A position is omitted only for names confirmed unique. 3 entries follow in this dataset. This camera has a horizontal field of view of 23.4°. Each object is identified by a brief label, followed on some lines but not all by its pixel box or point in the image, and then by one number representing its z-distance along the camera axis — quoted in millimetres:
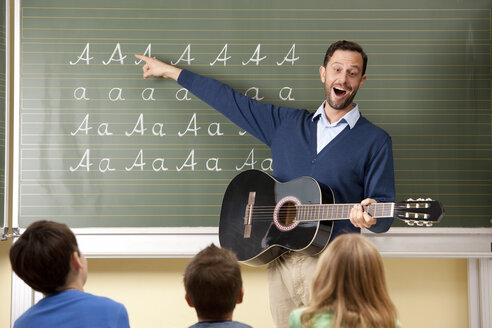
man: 4776
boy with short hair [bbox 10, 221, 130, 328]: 3988
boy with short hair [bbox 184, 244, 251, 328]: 3948
